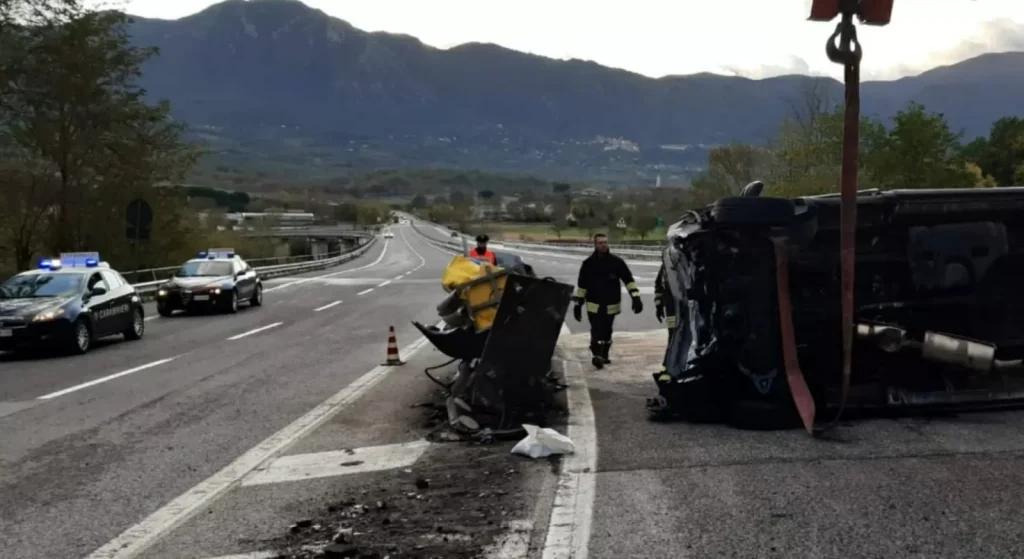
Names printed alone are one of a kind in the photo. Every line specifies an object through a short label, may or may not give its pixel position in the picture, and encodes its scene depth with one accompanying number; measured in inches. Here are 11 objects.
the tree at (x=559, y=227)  4101.9
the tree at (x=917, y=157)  1948.8
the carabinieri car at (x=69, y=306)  607.8
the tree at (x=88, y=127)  1285.7
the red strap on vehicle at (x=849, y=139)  253.0
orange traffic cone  532.1
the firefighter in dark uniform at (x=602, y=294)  491.5
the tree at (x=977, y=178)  2070.0
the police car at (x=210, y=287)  970.7
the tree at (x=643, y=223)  2736.2
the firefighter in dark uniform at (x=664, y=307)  350.3
